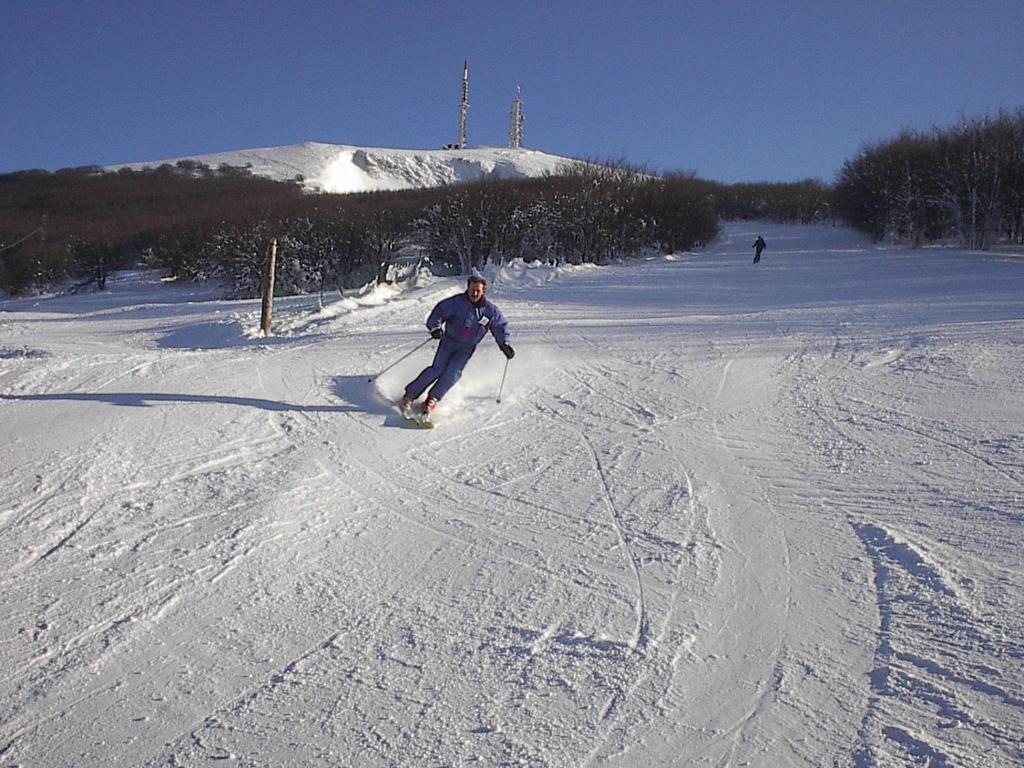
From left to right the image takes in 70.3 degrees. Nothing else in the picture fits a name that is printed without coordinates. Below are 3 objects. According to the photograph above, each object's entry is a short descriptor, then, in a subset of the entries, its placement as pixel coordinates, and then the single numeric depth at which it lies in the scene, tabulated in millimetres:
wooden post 16855
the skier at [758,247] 33781
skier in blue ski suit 7781
